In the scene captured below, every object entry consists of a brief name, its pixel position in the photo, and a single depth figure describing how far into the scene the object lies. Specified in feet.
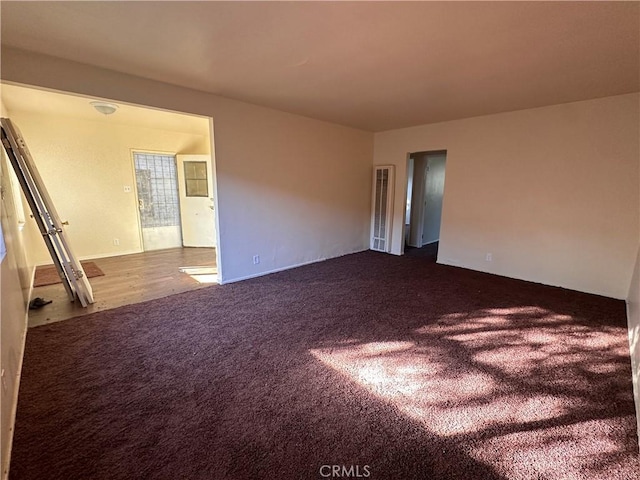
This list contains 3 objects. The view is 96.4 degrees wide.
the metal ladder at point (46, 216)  9.46
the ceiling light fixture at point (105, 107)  11.27
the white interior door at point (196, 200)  19.84
